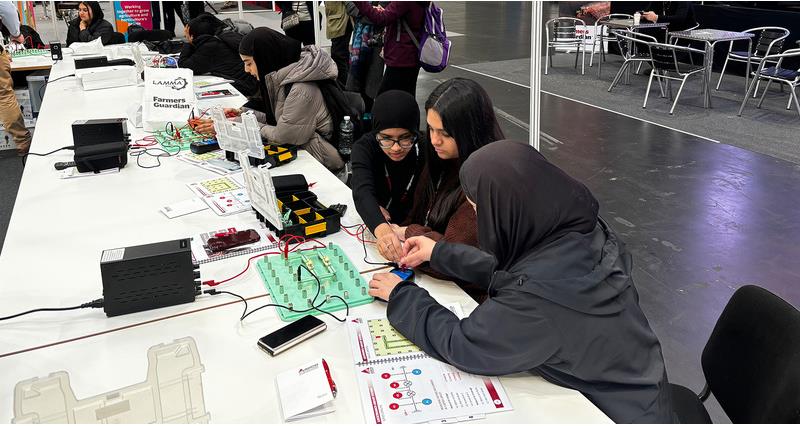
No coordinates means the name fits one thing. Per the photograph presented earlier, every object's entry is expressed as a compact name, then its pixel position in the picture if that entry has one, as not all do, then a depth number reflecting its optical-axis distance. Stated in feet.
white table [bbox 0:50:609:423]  4.37
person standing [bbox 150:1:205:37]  28.53
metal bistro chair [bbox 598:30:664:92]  22.41
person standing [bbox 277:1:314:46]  21.03
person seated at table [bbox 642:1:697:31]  25.12
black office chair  4.38
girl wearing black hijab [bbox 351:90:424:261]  7.02
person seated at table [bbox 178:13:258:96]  16.51
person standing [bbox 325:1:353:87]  18.11
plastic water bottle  10.64
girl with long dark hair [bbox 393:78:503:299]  6.38
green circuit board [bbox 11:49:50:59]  20.52
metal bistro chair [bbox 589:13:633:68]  26.50
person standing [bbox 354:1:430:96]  12.84
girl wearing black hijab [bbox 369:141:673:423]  4.15
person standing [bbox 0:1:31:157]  16.19
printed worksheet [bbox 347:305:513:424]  4.17
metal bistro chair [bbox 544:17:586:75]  27.27
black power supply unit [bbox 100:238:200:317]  5.27
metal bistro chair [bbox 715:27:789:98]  20.34
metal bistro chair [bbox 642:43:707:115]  20.17
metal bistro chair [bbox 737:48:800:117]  18.61
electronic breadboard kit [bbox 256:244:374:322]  5.54
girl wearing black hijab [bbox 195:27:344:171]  9.96
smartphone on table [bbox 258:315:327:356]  4.89
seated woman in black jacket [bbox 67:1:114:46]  22.17
